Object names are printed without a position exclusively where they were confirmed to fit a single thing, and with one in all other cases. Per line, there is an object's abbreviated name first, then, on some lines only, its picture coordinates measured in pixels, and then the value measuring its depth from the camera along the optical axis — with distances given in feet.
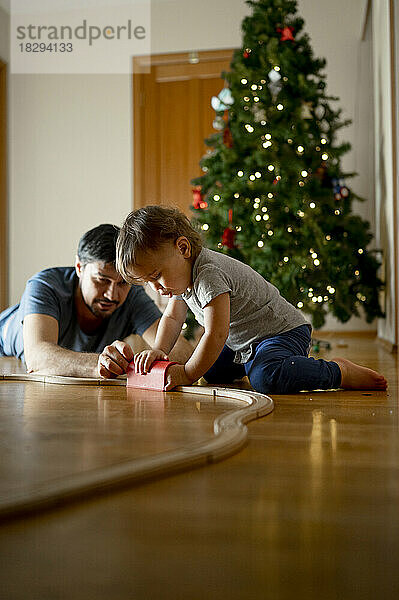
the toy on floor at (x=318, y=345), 10.64
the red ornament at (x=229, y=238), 10.91
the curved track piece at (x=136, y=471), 2.16
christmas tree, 10.66
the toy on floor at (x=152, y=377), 5.28
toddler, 5.12
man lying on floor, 5.85
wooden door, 17.03
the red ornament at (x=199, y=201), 11.64
